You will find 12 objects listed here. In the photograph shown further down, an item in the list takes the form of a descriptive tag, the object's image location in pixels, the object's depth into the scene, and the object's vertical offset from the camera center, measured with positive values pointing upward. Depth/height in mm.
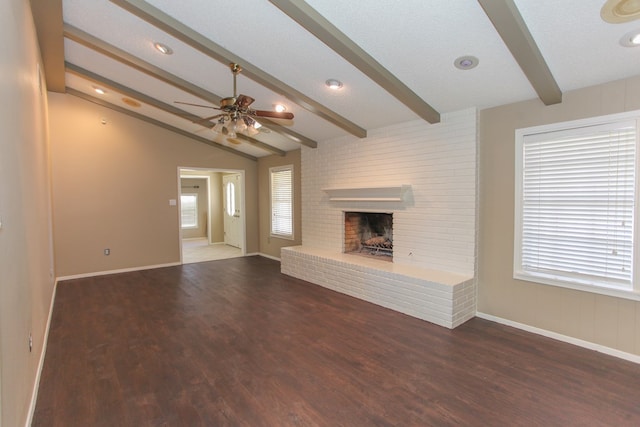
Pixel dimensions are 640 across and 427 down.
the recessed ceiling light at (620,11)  1967 +1217
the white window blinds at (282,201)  6695 +78
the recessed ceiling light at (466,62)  2703 +1223
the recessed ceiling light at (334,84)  3414 +1311
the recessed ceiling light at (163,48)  3279 +1643
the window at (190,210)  10031 -152
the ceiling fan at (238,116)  2939 +879
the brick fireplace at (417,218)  3561 -178
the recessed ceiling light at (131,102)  5212 +1720
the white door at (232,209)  8039 -109
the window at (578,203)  2680 -7
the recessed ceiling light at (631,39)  2203 +1151
